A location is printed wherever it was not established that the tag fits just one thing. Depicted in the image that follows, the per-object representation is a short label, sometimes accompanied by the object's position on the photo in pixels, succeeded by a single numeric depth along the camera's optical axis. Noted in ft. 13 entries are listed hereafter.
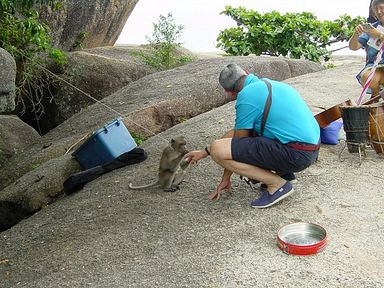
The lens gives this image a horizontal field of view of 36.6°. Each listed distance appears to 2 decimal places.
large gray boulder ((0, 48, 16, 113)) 23.11
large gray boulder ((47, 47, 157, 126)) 40.06
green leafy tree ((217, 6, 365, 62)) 50.83
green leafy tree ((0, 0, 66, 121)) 30.60
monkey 21.72
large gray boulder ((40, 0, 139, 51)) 43.04
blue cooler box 26.50
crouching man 17.43
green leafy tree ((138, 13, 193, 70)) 43.11
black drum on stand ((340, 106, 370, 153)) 22.02
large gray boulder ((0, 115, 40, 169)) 34.94
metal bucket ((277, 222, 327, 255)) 15.84
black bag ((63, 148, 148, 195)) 26.06
